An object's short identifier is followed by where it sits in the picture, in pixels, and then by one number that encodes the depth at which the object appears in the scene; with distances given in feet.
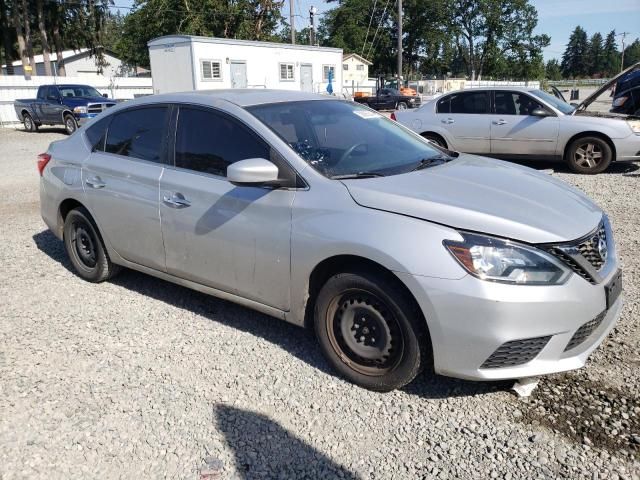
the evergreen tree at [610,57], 429.87
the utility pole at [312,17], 138.00
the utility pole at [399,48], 118.92
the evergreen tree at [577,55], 455.63
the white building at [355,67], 201.96
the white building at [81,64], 171.63
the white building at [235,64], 87.71
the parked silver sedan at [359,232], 8.71
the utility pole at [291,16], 119.24
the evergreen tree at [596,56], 448.65
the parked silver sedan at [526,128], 29.96
